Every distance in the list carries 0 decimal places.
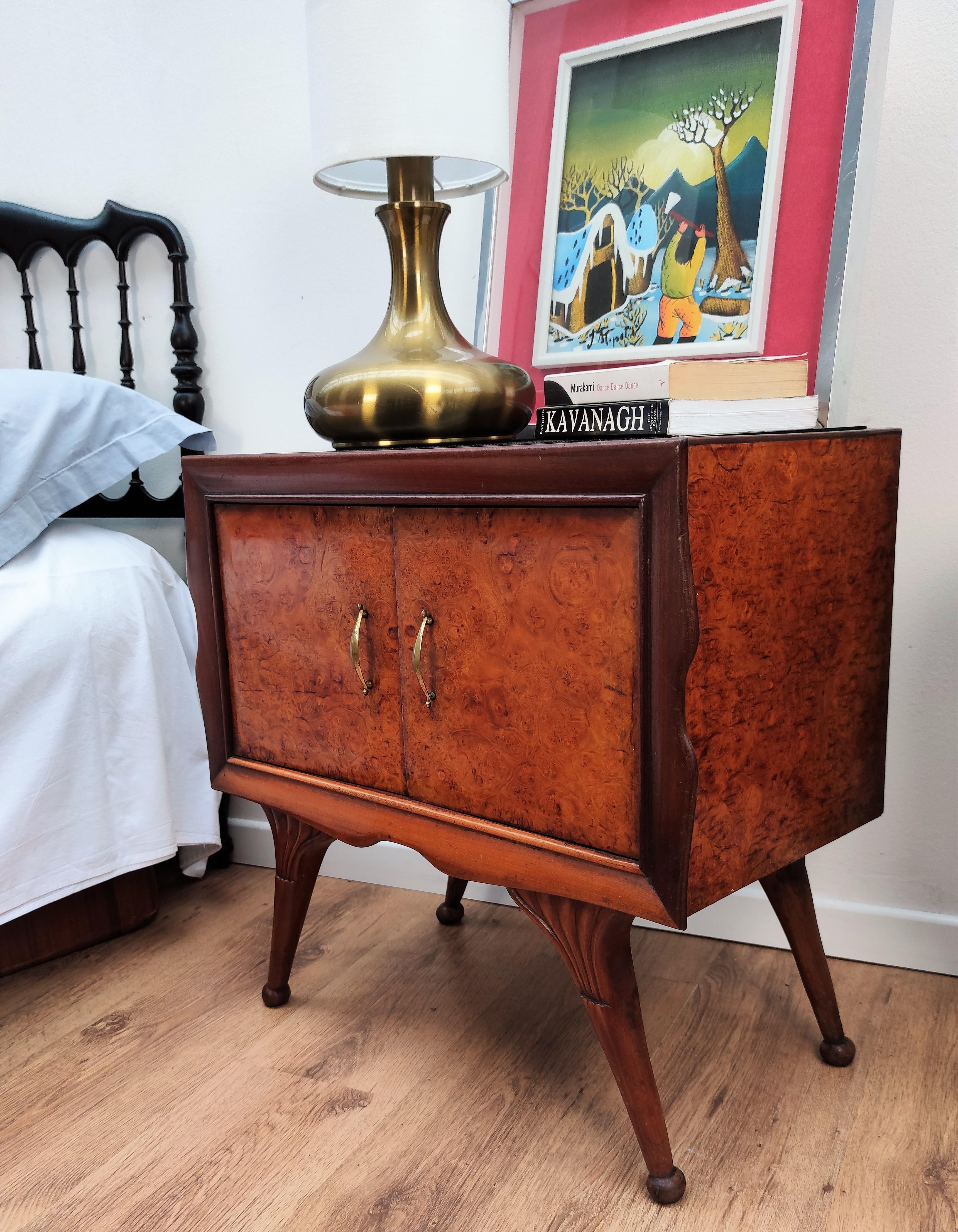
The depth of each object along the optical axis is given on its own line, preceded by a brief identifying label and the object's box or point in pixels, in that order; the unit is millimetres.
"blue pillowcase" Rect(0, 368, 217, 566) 1366
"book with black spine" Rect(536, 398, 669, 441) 815
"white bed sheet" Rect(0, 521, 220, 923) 1242
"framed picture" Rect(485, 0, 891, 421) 1021
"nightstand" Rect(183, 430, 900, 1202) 777
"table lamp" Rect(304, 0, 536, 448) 976
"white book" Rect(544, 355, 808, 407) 848
